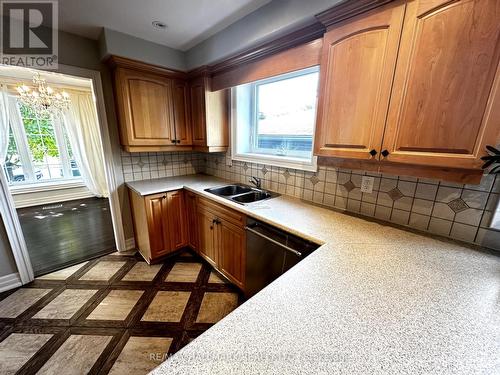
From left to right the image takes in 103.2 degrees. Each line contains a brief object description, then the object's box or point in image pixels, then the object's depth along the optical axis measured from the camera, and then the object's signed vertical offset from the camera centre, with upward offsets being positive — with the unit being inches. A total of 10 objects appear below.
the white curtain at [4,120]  141.5 +10.1
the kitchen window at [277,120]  73.2 +8.8
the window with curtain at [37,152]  153.3 -13.0
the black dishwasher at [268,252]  49.7 -30.0
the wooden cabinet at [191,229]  70.1 -36.7
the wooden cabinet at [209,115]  90.0 +11.3
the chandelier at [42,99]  125.4 +24.9
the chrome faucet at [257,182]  85.4 -17.4
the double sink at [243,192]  79.9 -21.7
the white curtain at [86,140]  165.6 -2.9
